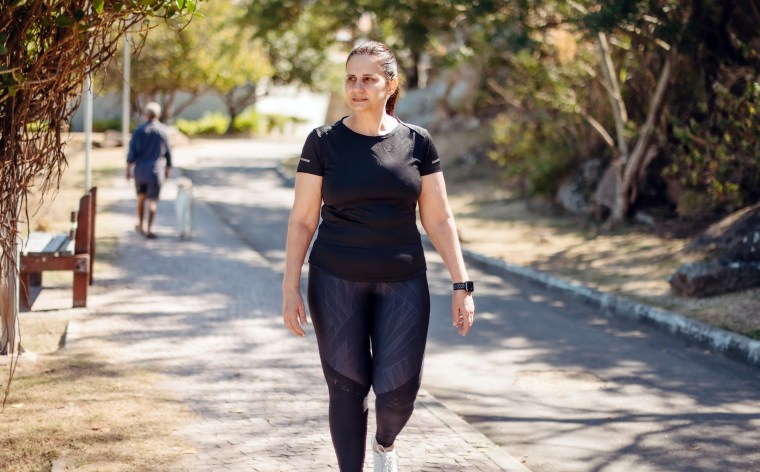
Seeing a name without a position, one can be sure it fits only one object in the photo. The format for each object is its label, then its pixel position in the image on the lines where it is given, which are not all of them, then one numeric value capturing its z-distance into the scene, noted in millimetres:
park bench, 9484
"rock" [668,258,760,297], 10641
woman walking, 4297
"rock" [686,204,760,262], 11102
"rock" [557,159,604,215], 18484
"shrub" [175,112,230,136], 46781
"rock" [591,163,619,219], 17359
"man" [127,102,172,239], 14430
